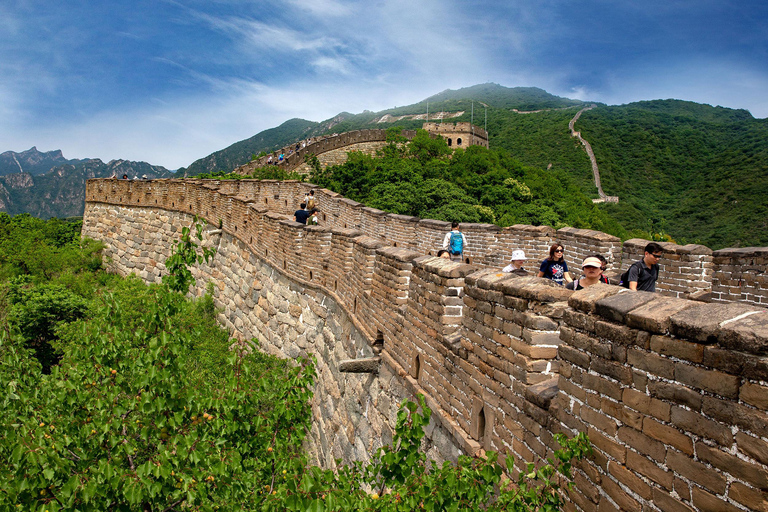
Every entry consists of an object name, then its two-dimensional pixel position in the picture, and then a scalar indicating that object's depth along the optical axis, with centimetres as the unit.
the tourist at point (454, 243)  812
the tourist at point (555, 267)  560
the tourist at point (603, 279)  505
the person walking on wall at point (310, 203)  1329
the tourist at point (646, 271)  524
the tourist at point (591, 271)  430
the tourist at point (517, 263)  563
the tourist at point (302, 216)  1062
